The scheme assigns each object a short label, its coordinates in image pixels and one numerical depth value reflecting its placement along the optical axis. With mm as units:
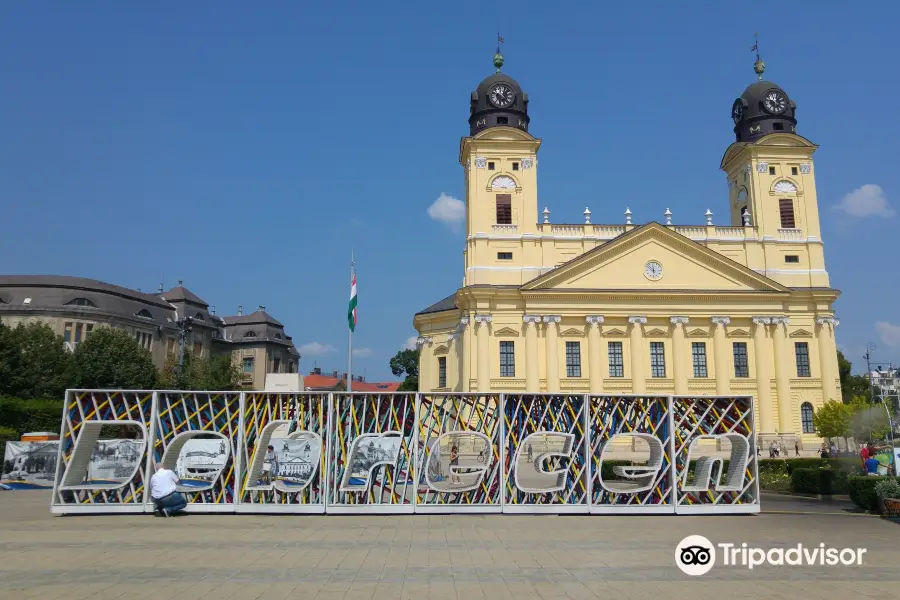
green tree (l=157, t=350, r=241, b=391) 54531
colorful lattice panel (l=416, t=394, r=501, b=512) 18203
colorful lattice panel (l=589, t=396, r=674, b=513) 18312
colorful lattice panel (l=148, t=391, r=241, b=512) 17875
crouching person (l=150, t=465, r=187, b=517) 16922
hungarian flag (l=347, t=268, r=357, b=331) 28188
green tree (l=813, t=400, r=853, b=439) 42781
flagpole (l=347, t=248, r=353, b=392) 27953
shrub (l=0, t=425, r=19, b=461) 30248
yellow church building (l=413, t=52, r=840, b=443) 48875
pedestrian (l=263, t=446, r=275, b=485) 19344
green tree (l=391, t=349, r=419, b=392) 103625
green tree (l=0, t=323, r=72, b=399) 47844
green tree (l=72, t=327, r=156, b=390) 53344
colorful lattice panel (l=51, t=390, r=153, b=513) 17578
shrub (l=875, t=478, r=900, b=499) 17703
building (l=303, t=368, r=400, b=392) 112038
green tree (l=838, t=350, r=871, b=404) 70875
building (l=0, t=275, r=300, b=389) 67375
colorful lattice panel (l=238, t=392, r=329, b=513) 17844
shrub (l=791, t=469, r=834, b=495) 23031
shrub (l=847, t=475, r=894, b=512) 18703
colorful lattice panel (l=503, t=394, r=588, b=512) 18266
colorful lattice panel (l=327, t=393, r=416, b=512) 17938
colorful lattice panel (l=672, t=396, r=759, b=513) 18406
